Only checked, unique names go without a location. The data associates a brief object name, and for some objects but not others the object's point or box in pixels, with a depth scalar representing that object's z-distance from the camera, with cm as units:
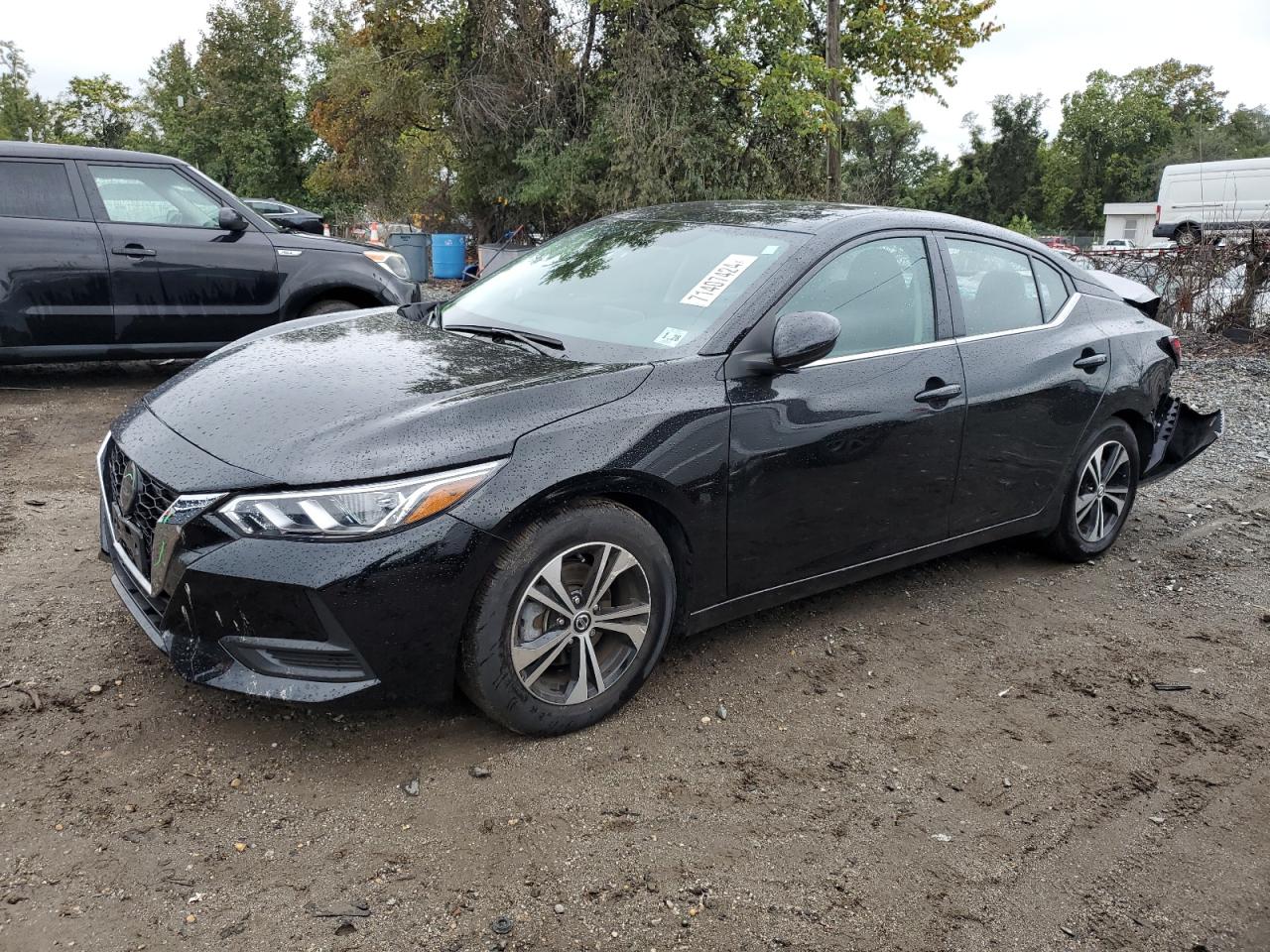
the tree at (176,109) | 4912
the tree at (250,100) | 4809
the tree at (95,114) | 6297
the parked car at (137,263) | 698
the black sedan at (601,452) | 275
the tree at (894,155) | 6075
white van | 2506
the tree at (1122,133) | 7450
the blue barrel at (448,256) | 2033
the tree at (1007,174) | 6969
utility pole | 1848
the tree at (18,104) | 5816
